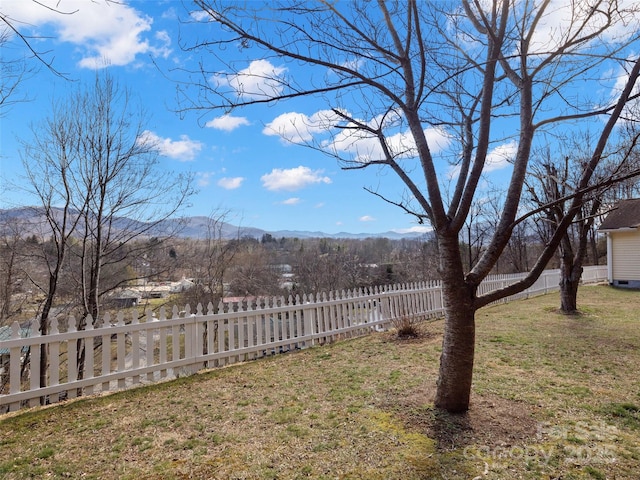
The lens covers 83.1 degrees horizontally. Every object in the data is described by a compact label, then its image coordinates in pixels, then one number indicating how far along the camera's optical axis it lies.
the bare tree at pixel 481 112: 3.04
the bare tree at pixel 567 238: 8.07
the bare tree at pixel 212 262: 12.22
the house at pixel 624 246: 15.62
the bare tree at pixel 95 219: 6.47
